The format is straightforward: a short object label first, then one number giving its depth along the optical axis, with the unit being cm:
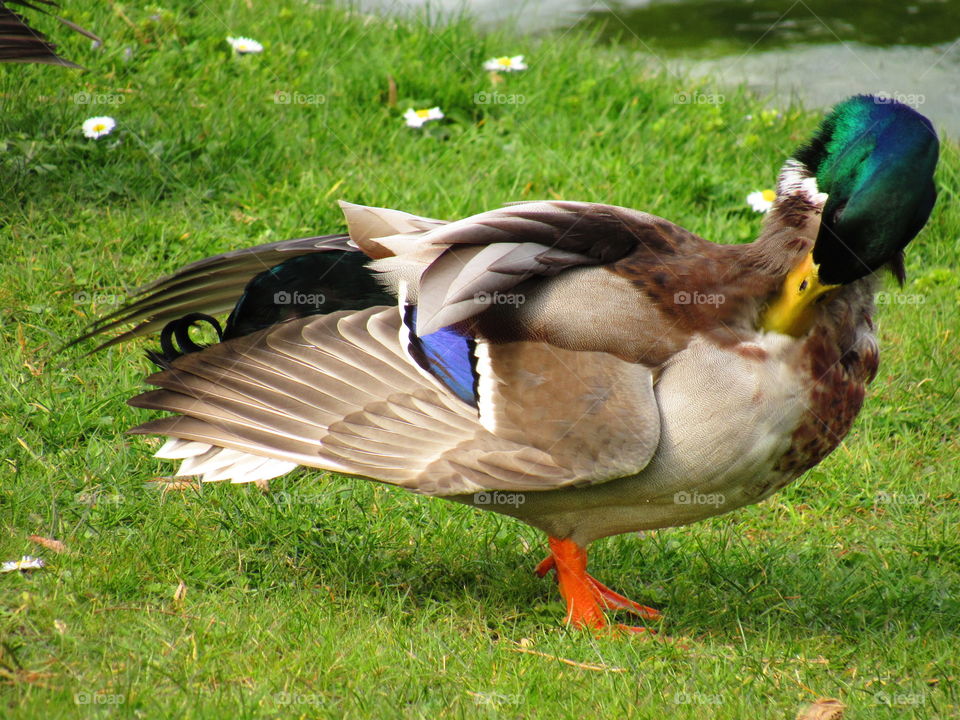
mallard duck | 584
